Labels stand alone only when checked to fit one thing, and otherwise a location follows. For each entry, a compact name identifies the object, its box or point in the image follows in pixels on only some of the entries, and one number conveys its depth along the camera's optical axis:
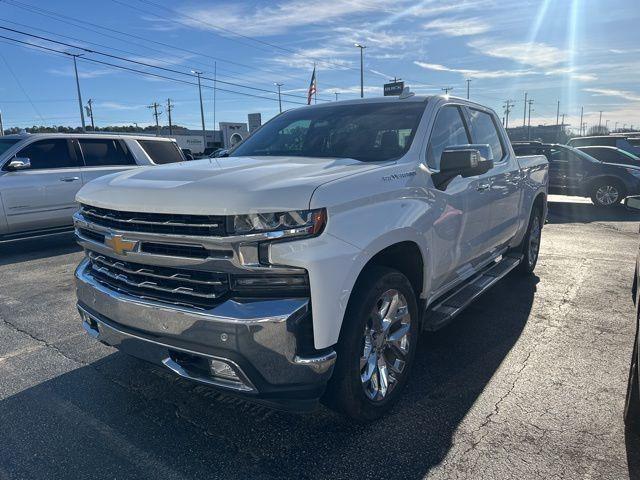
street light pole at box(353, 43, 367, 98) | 40.09
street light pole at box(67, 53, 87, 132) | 42.01
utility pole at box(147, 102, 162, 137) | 82.40
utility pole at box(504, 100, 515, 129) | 91.16
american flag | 31.59
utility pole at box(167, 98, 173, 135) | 76.70
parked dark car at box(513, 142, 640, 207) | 12.82
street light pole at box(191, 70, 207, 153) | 51.48
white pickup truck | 2.28
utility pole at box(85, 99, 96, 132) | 53.66
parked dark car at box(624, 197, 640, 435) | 2.65
